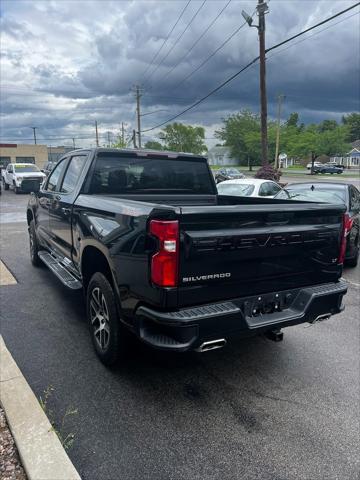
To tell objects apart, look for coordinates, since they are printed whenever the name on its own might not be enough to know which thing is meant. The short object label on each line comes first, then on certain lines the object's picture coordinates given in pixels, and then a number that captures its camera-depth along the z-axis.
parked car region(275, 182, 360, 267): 7.09
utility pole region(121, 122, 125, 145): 65.41
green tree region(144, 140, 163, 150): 98.31
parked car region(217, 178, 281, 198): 11.05
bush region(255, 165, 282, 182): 22.02
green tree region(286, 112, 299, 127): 113.07
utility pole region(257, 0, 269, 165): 17.51
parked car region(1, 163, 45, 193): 24.22
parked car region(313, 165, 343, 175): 60.63
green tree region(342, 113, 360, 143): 115.06
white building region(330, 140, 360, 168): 95.12
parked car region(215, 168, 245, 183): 33.02
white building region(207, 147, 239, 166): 96.75
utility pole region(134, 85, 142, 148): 47.75
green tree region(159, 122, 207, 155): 90.56
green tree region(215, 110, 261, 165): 77.75
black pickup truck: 2.59
